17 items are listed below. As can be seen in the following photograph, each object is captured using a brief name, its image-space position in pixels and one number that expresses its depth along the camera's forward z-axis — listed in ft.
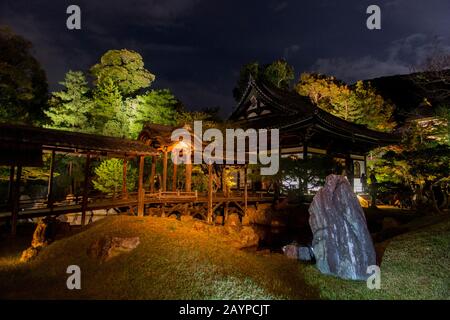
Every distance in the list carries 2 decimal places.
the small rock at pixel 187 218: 51.78
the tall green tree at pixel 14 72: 51.77
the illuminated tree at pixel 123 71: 89.20
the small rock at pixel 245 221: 66.22
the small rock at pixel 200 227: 43.06
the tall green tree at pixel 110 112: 76.64
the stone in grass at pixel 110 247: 26.45
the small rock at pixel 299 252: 31.96
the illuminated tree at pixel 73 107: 72.69
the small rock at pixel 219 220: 64.78
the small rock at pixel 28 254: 30.63
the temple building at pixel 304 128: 69.62
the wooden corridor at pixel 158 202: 37.81
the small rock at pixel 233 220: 63.62
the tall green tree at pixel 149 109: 80.91
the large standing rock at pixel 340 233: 25.17
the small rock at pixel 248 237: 49.27
